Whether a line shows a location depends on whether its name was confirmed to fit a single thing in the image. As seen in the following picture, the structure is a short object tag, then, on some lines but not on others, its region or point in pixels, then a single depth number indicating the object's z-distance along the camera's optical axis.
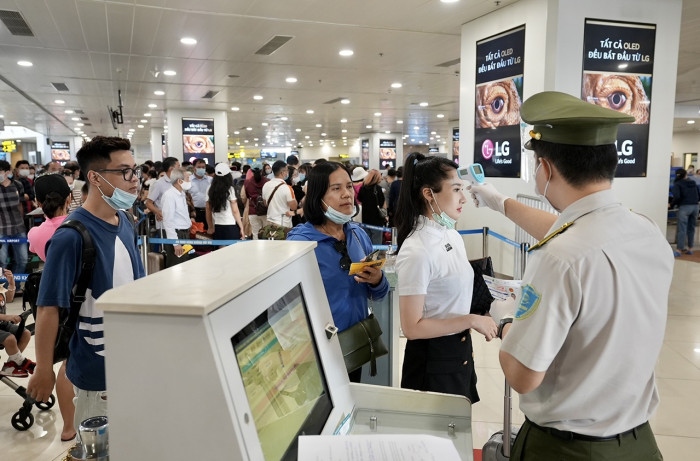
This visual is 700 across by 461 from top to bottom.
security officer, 1.15
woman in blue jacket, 2.14
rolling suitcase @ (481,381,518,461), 2.49
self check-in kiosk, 0.76
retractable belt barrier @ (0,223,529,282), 5.09
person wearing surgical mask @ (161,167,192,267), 6.24
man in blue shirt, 1.92
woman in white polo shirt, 1.87
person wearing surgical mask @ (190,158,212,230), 8.91
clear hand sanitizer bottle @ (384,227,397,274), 3.20
